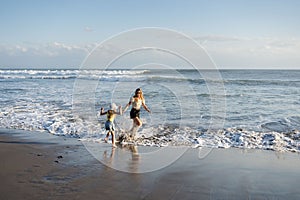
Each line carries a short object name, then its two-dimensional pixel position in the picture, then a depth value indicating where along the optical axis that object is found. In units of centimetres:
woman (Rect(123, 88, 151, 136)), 1030
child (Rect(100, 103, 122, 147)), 955
